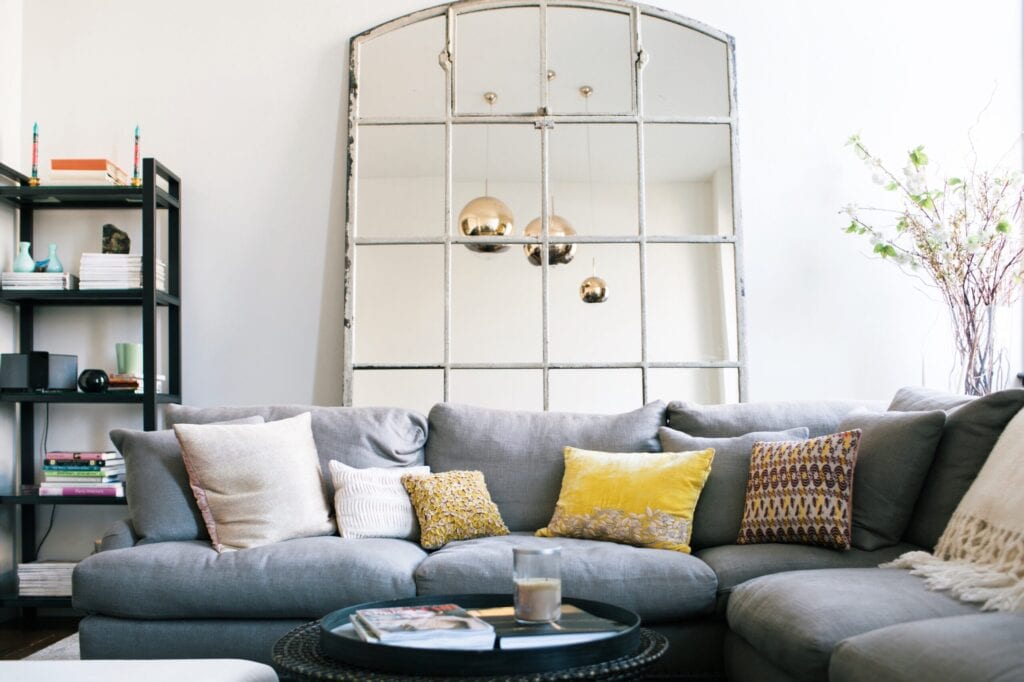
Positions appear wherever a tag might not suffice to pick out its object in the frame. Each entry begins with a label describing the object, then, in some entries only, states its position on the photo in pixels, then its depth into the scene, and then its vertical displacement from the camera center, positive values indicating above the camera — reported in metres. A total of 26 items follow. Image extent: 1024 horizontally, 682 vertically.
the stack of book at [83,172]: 4.09 +0.80
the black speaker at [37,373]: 3.99 -0.02
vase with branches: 3.97 +0.43
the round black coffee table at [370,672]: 1.71 -0.54
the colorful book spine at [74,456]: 4.00 -0.35
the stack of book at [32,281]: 4.07 +0.35
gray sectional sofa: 2.21 -0.54
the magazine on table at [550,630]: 1.82 -0.51
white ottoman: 1.75 -0.55
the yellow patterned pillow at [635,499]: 3.02 -0.42
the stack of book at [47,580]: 4.02 -0.85
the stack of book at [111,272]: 4.09 +0.39
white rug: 3.37 -0.97
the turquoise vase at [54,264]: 4.14 +0.43
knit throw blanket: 2.13 -0.44
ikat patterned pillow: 2.85 -0.39
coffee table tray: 1.72 -0.51
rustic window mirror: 4.17 +0.64
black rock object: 4.23 +0.54
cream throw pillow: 3.00 -0.37
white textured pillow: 3.13 -0.44
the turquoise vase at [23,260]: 4.11 +0.44
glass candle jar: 1.96 -0.43
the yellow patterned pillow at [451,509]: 3.12 -0.46
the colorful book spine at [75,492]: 3.96 -0.49
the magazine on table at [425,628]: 1.81 -0.50
